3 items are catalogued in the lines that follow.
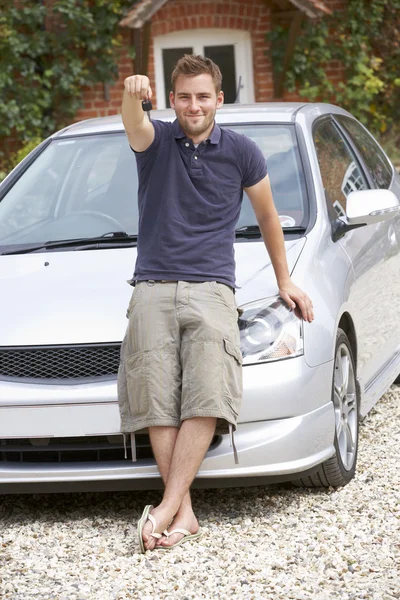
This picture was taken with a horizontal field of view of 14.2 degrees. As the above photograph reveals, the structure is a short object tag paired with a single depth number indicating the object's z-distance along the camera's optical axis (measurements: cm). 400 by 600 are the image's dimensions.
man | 575
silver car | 603
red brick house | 2075
